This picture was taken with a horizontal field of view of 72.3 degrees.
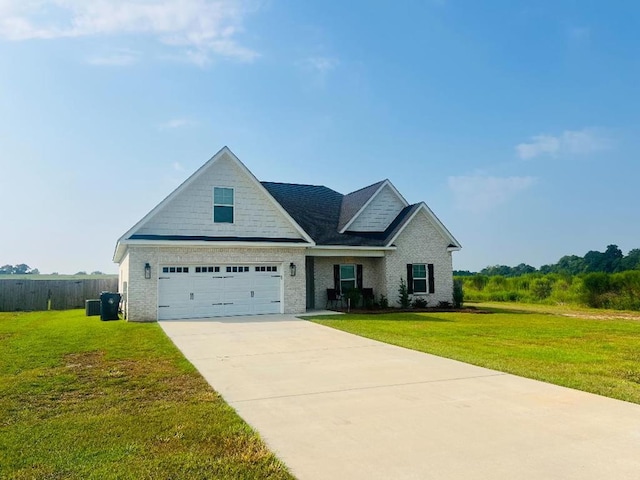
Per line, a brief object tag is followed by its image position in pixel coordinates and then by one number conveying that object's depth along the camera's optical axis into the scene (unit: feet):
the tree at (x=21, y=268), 304.09
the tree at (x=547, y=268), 175.36
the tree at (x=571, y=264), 173.68
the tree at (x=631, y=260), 142.61
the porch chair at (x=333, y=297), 65.98
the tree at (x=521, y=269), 188.96
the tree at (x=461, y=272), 178.93
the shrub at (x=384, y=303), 65.21
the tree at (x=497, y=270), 193.57
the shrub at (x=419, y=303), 67.41
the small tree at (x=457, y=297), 70.64
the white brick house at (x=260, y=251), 52.90
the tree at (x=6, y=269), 302.45
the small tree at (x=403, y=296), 66.39
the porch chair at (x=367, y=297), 66.39
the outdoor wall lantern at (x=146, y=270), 51.67
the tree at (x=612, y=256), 156.02
